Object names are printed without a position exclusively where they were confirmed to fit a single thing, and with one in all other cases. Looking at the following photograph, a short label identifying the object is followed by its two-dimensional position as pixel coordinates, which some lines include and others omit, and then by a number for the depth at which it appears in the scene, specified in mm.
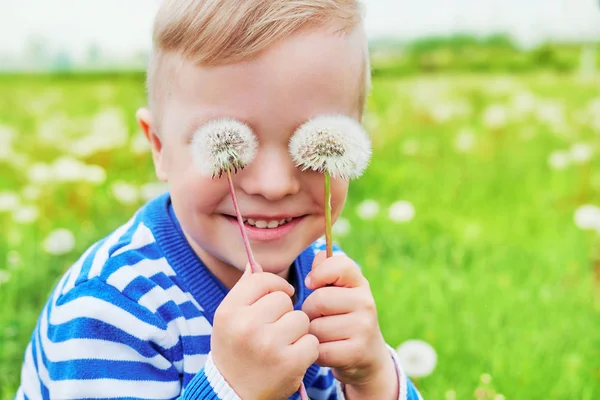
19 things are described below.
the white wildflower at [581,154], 2664
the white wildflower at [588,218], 2162
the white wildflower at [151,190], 2227
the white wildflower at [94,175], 2225
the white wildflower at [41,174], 2268
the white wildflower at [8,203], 2236
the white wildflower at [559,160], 2682
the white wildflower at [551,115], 3272
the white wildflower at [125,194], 2180
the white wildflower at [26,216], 2146
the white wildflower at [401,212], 2180
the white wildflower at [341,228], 2048
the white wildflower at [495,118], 3312
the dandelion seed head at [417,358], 1423
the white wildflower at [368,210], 2205
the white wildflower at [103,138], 2705
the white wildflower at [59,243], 1891
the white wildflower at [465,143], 3094
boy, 896
